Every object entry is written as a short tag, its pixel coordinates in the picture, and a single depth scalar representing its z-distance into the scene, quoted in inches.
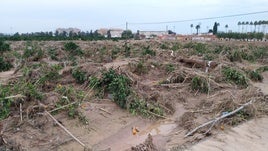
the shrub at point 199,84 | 270.7
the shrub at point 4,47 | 535.0
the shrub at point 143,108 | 203.8
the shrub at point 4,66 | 374.0
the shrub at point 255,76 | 338.8
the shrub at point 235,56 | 473.2
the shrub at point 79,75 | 244.3
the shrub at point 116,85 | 208.5
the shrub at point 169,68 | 304.1
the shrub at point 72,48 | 524.1
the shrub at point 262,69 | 404.5
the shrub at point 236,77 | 295.4
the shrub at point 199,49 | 527.9
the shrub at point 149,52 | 415.8
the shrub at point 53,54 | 476.1
